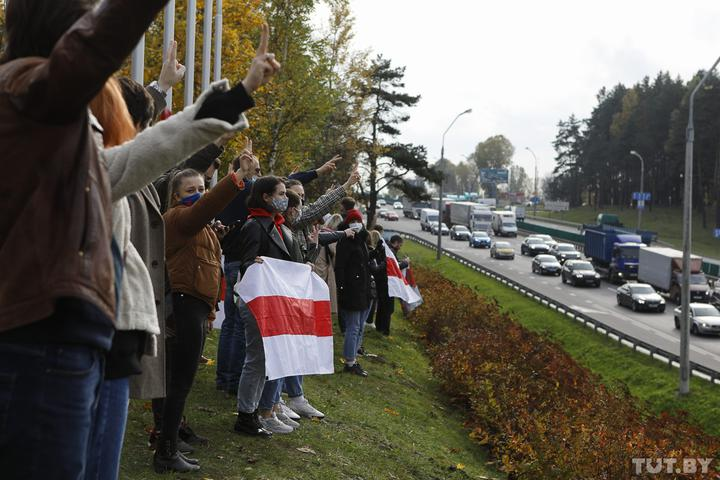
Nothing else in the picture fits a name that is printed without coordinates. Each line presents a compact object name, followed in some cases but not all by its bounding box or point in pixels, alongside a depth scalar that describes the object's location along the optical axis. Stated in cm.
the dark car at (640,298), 3981
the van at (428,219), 9694
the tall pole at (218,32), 1648
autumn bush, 1094
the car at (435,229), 9325
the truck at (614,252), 5269
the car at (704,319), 3272
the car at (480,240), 7675
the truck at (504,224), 9169
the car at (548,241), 7149
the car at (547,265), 5638
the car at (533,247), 7062
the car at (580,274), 5006
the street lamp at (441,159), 5944
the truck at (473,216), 9031
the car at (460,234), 8588
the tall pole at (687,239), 2469
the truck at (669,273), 4304
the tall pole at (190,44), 1457
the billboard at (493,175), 15225
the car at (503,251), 6706
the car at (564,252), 6345
